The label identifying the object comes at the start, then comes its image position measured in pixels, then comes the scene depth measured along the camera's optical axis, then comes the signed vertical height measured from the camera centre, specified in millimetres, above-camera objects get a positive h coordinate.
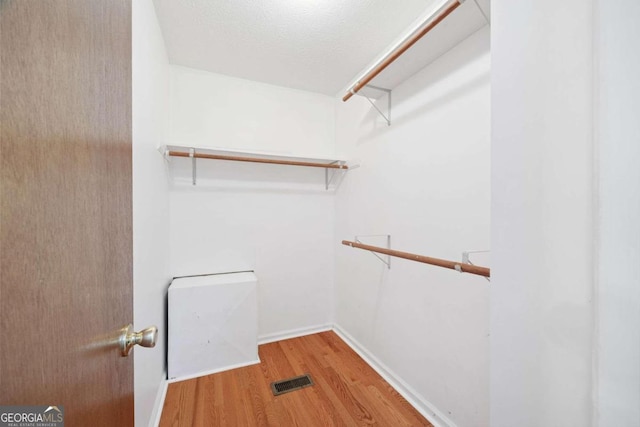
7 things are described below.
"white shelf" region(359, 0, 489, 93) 1160 +920
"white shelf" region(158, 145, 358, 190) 1880 +450
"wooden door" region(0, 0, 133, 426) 277 +7
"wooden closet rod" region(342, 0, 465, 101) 1034 +839
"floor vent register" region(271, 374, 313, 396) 1733 -1255
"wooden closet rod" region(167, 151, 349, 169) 1834 +426
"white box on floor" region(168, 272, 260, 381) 1862 -905
